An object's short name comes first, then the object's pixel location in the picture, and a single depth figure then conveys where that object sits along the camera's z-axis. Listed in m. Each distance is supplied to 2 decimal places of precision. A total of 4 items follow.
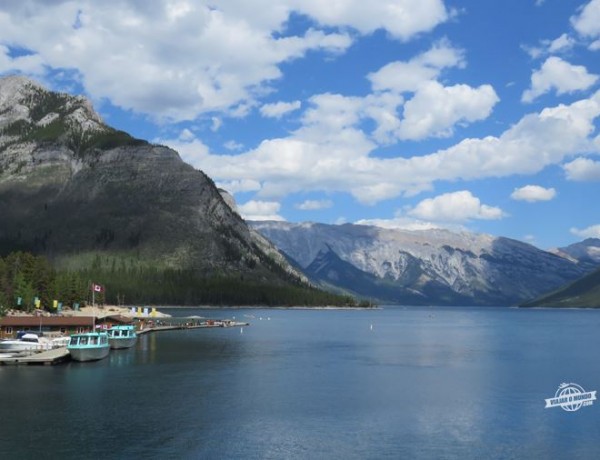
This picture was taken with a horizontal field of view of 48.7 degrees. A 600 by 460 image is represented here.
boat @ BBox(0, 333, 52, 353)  141.12
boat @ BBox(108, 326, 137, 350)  166.12
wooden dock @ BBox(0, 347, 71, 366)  127.81
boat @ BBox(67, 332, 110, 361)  134.75
